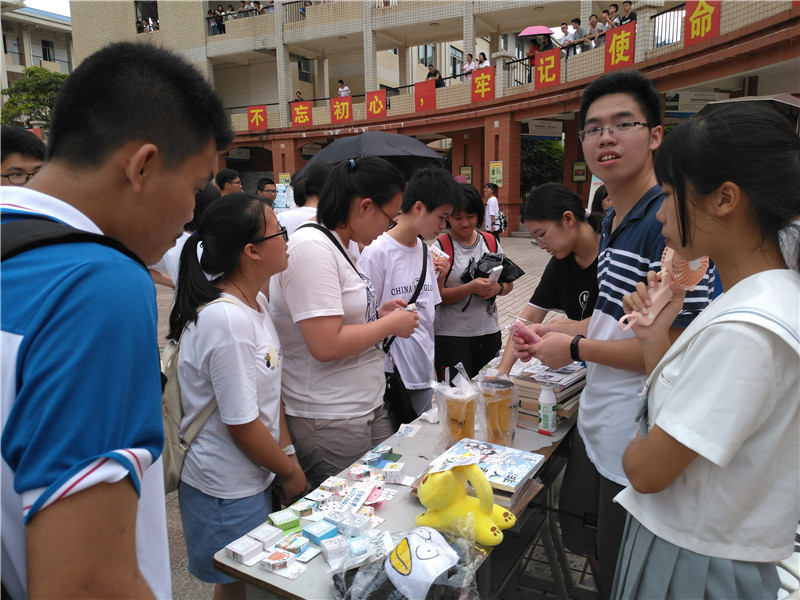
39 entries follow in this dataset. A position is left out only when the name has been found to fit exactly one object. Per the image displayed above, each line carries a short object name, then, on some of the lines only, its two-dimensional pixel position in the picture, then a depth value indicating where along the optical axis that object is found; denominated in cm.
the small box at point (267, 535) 140
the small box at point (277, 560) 131
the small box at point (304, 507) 153
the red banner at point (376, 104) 1772
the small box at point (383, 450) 190
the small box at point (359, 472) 174
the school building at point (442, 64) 964
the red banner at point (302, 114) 1962
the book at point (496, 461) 156
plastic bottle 211
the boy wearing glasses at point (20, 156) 241
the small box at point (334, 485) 167
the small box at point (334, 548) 132
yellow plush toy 139
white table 126
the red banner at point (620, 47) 1132
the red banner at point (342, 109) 1850
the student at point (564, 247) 255
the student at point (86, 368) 60
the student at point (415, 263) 287
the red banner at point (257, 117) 2058
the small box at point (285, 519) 147
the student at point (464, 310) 348
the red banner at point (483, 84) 1562
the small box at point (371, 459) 184
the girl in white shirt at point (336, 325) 196
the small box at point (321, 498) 159
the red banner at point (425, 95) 1702
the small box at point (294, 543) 137
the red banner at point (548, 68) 1352
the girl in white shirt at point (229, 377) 167
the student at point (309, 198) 354
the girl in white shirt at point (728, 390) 98
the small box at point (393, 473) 172
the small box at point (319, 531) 140
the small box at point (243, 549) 135
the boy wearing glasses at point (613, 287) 175
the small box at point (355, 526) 140
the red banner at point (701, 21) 923
